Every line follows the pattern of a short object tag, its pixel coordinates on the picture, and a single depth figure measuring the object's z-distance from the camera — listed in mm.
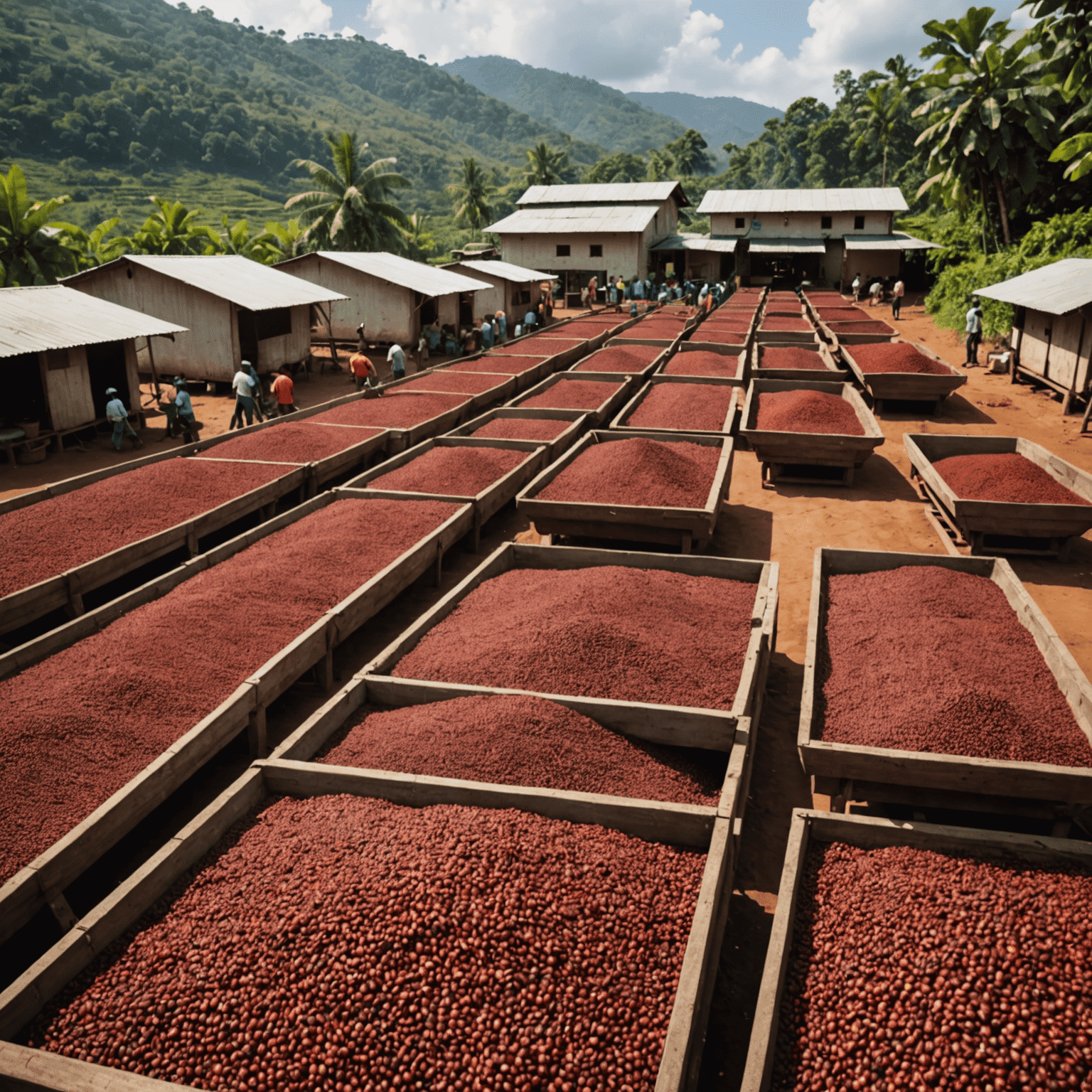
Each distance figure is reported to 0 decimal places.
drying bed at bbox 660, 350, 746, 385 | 17109
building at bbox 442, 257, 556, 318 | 28641
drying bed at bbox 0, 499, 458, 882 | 4703
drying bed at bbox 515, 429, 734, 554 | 8820
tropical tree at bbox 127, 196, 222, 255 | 29438
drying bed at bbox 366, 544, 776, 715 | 5660
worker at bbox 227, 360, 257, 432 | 14898
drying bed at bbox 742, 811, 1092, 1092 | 3102
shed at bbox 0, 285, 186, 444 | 14055
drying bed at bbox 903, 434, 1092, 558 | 8969
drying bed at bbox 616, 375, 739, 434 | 12688
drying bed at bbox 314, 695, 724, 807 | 4738
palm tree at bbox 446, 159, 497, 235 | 52250
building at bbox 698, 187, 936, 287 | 41594
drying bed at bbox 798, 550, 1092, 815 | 4688
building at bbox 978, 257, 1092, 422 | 14844
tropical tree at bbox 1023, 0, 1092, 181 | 16875
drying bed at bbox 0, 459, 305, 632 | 7418
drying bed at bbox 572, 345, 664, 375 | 17969
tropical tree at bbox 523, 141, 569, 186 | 57438
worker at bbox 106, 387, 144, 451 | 14688
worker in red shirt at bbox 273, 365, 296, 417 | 15164
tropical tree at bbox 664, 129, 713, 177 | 87125
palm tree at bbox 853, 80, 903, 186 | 57125
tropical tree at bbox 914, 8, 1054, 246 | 27469
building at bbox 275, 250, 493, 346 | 23406
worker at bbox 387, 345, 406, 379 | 18688
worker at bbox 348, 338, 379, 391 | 17609
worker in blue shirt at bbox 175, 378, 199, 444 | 14984
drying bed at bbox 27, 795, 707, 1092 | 3156
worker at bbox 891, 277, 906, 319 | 31016
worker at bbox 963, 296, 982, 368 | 20422
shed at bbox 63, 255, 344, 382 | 18422
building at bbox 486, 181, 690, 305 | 39156
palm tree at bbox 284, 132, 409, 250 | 34531
